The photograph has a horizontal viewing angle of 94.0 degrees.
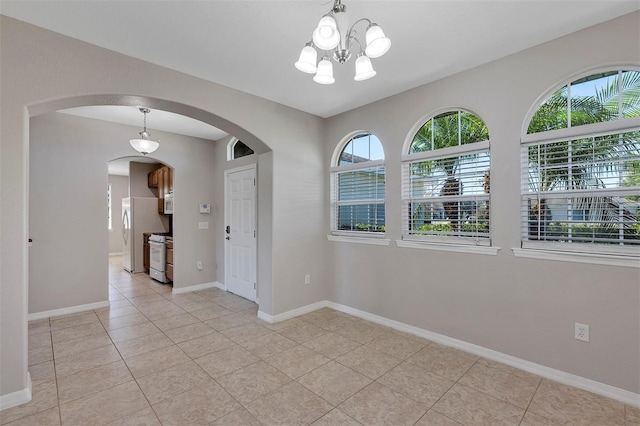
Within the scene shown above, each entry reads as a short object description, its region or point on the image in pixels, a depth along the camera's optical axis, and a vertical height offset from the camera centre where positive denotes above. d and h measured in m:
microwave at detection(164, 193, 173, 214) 5.70 +0.27
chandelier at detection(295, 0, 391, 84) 1.54 +0.94
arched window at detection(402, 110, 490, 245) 2.84 +0.35
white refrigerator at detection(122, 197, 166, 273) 6.47 -0.16
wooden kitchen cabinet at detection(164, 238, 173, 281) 5.30 -0.76
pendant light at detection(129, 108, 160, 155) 3.88 +0.98
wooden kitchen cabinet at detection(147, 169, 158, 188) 6.63 +0.89
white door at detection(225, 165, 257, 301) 4.53 -0.23
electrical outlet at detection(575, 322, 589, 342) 2.24 -0.89
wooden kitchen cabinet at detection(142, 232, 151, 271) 6.46 -0.78
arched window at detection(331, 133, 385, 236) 3.69 +0.36
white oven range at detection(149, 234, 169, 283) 5.56 -0.77
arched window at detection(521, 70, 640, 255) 2.12 +0.36
